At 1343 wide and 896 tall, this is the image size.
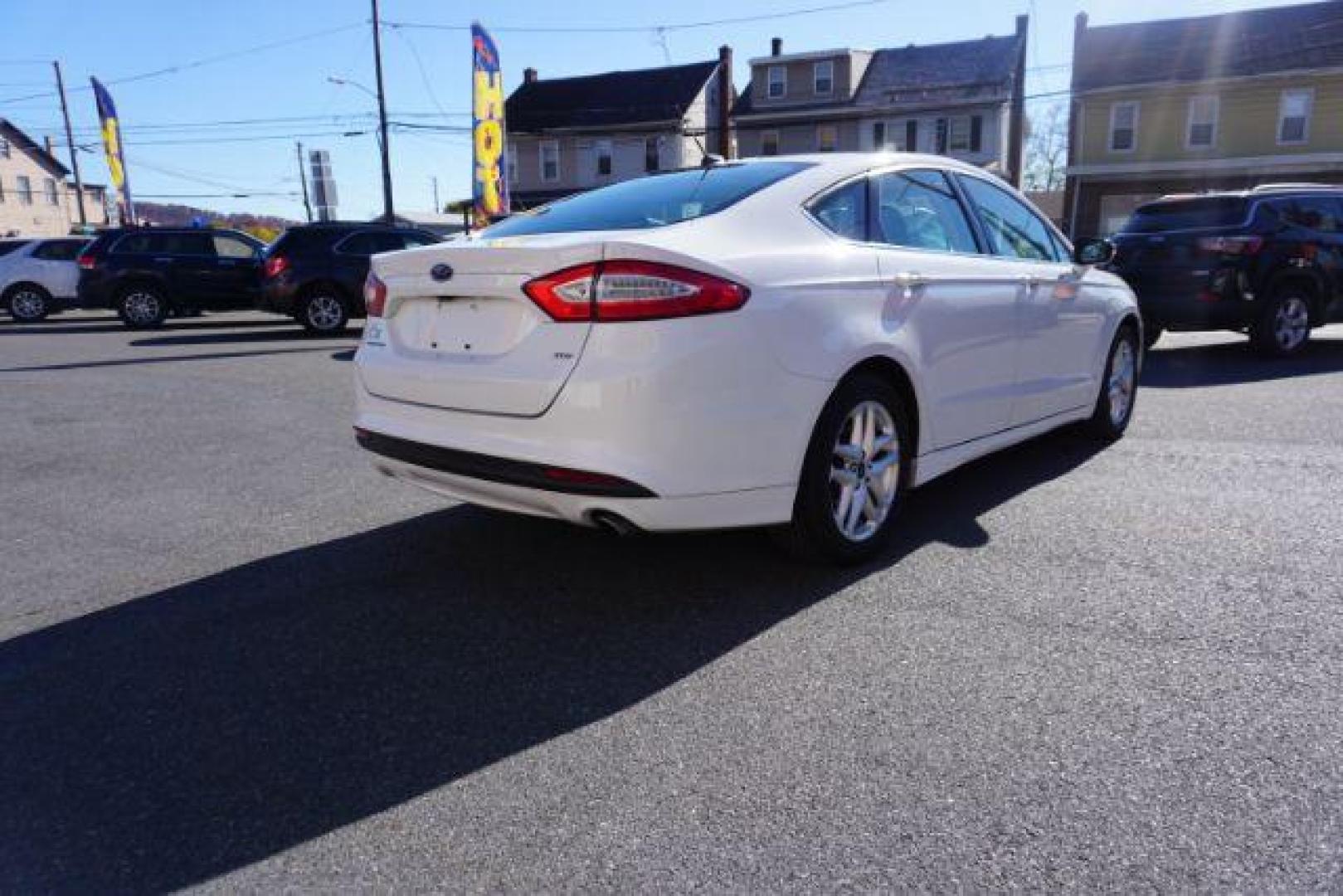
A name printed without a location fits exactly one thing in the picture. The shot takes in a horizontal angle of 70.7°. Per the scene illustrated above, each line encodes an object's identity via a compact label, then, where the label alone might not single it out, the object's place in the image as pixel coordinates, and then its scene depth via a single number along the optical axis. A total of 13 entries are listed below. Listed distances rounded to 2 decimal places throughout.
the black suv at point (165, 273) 15.65
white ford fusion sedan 2.95
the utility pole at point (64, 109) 42.60
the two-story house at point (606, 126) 40.94
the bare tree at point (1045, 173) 57.97
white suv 17.78
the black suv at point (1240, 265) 9.38
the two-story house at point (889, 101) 36.69
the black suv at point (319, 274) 13.82
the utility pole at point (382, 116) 27.83
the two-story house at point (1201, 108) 28.19
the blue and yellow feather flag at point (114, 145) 29.53
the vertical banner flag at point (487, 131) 22.33
